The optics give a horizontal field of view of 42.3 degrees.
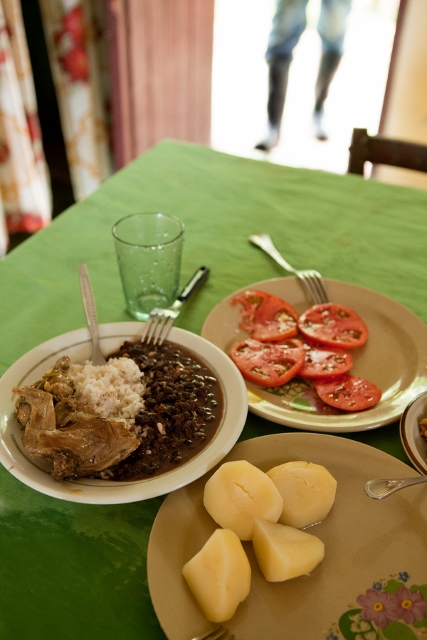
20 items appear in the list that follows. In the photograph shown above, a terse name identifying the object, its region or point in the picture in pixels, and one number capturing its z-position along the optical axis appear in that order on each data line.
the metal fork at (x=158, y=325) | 1.17
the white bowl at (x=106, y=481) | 0.85
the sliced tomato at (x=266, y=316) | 1.29
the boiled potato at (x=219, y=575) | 0.73
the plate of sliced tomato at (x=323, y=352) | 1.10
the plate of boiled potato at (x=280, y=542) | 0.75
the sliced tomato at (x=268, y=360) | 1.16
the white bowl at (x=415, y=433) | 0.93
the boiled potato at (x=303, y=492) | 0.86
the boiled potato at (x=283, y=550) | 0.78
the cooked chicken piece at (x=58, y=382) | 0.97
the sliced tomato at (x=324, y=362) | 1.18
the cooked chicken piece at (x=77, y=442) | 0.87
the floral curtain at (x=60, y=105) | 3.14
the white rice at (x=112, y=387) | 0.97
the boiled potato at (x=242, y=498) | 0.83
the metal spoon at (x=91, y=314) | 1.14
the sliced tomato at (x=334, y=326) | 1.27
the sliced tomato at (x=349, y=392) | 1.11
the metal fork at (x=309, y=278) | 1.41
